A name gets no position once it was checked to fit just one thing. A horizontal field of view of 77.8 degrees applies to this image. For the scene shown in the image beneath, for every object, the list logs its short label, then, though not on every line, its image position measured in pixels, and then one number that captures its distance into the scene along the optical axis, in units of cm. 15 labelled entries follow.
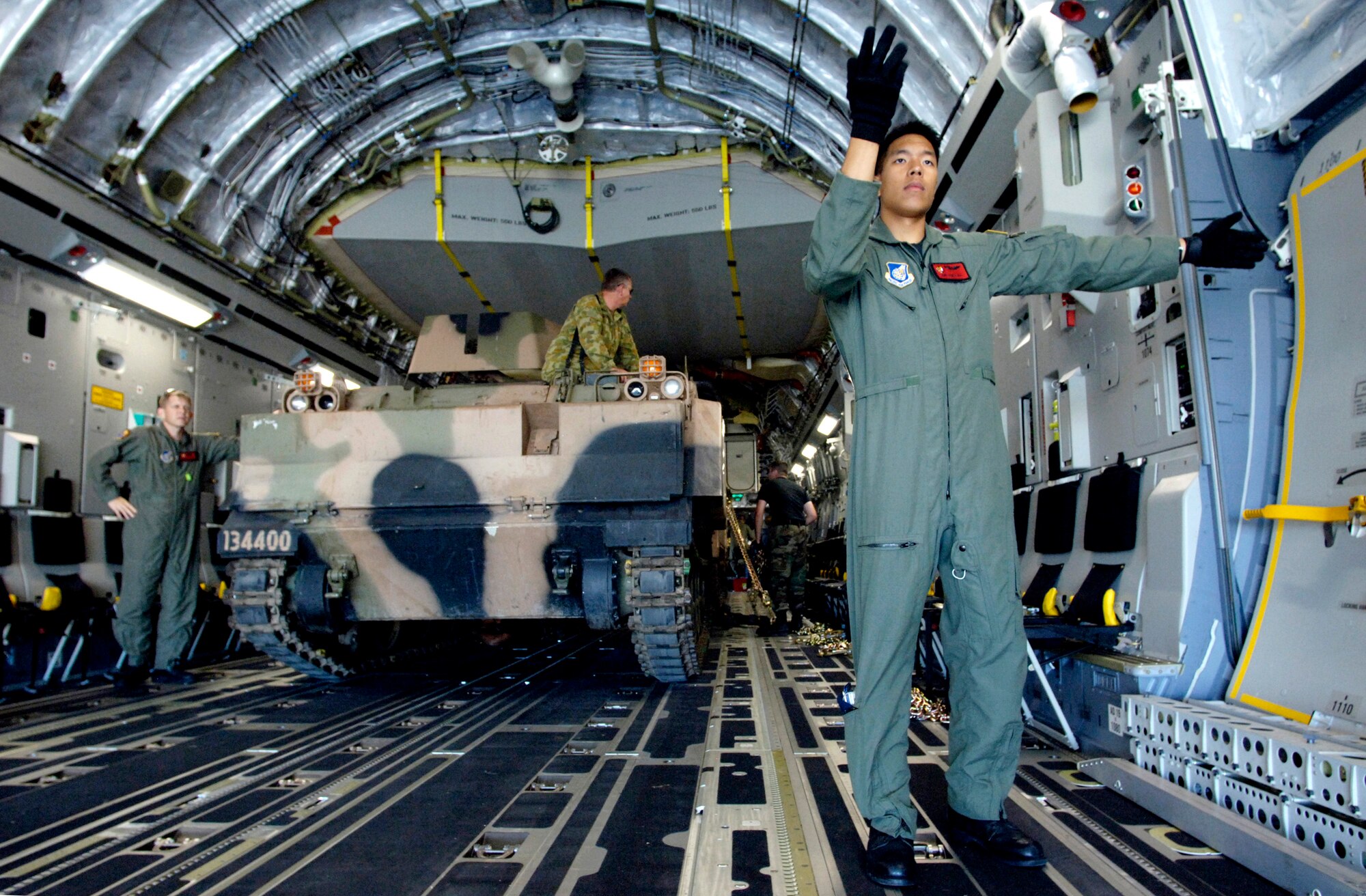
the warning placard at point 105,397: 630
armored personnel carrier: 439
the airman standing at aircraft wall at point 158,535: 564
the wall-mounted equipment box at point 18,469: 534
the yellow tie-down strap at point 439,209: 797
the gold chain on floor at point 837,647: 383
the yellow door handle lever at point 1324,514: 226
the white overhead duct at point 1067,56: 340
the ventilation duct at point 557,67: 640
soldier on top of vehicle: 532
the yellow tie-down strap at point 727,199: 775
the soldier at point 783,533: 853
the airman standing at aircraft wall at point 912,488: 205
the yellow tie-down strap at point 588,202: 807
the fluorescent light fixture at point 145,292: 613
